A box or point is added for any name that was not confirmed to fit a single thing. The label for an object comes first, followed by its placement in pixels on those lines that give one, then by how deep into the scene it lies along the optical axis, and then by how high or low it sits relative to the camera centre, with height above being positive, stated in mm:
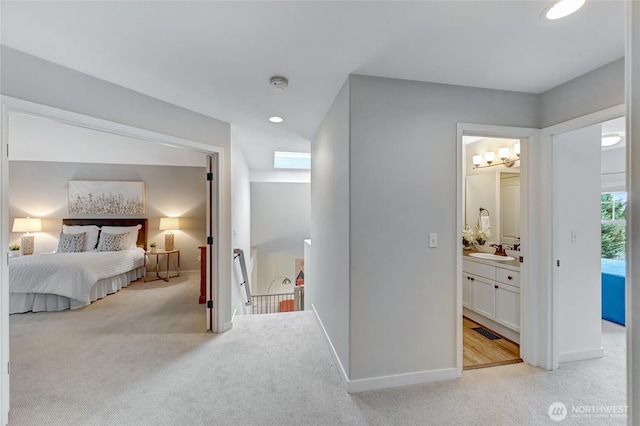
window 4031 -154
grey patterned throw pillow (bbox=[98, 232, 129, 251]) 5246 -590
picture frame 5574 +341
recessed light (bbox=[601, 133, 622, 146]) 3348 +989
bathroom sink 3045 -505
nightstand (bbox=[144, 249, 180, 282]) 5364 -933
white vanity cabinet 2605 -854
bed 3582 -906
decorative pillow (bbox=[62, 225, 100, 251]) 5328 -377
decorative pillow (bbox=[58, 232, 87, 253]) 5047 -585
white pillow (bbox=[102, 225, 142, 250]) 5438 -380
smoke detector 2011 +1026
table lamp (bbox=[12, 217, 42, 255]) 5211 -310
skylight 5445 +1126
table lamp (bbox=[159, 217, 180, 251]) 5672 -297
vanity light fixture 3215 +752
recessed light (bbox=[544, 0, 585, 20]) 1304 +1058
